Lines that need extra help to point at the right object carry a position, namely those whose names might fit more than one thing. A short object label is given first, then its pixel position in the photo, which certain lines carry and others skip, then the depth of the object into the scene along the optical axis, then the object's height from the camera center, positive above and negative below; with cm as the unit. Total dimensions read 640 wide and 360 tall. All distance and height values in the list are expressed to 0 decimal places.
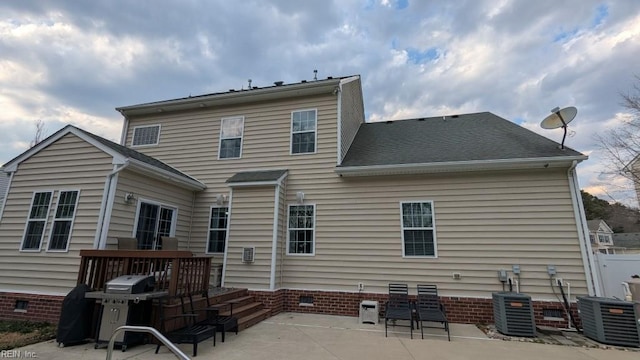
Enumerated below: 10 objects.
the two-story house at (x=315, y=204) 595 +97
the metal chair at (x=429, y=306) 520 -131
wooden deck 467 -44
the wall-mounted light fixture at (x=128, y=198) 607 +94
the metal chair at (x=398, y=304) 523 -128
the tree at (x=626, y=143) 1145 +434
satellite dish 634 +302
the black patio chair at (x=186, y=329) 397 -133
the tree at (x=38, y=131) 2159 +830
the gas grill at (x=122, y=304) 407 -96
